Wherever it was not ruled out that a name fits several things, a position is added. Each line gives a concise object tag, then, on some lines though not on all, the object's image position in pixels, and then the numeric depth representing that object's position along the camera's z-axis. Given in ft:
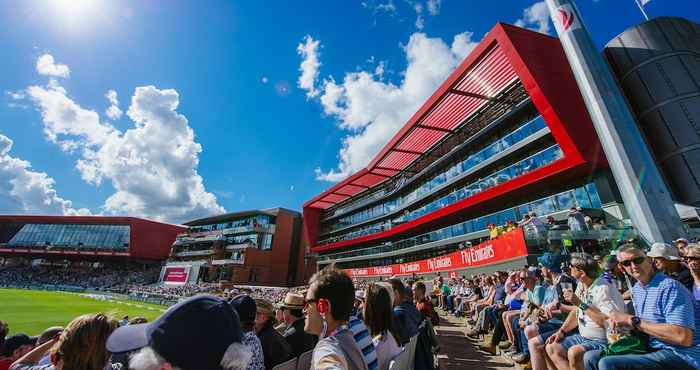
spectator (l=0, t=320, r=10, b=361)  11.62
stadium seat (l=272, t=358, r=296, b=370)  8.46
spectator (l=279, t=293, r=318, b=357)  12.59
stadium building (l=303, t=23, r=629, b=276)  47.42
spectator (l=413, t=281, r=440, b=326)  20.27
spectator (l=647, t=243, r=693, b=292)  10.98
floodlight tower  35.37
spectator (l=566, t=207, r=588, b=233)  38.32
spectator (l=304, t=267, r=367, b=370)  5.12
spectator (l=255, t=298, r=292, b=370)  10.98
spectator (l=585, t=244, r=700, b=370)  7.57
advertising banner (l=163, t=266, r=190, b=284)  155.43
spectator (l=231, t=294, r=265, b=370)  9.25
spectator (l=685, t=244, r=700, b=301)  9.91
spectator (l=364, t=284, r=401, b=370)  9.33
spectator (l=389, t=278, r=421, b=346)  11.61
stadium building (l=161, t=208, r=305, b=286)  152.05
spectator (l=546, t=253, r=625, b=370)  10.11
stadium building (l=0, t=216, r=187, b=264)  173.37
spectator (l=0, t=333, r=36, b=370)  9.87
